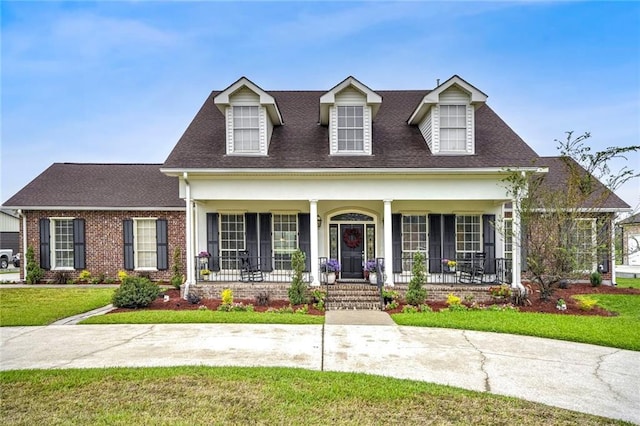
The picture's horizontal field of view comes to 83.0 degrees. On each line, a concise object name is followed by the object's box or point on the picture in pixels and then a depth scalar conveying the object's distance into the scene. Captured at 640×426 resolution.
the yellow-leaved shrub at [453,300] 10.50
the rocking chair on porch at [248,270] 12.22
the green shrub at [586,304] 10.32
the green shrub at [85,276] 15.55
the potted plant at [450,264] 12.48
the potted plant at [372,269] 12.05
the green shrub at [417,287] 10.54
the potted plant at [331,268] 11.82
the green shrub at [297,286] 10.75
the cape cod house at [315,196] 11.84
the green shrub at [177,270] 13.82
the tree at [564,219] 10.68
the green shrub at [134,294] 10.48
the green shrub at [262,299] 10.90
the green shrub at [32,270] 15.55
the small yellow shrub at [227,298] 10.56
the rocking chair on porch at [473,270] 12.24
